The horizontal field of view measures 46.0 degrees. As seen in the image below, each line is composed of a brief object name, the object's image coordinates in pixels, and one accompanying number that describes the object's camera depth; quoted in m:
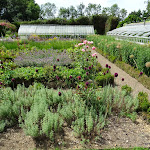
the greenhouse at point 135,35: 11.31
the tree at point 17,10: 44.96
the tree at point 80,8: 69.19
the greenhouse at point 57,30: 27.73
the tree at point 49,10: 76.25
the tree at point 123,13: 75.81
